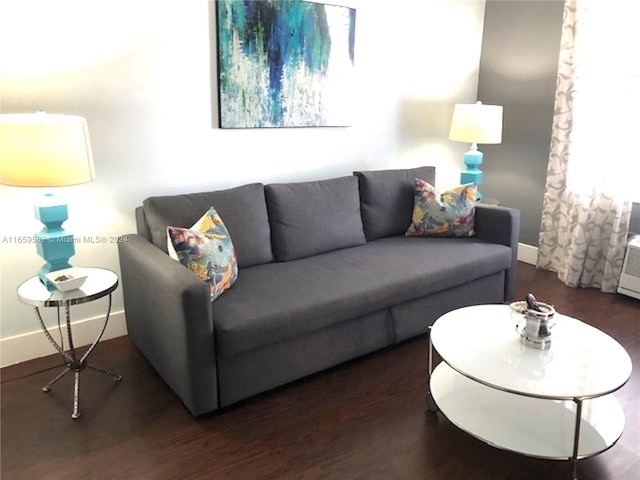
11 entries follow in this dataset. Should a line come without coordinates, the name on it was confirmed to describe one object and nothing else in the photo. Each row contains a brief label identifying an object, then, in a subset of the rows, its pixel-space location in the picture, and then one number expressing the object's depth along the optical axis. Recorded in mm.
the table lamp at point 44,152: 1974
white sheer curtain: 3445
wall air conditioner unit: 3508
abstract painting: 2939
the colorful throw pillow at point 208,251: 2277
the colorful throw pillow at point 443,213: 3361
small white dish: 2178
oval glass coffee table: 1845
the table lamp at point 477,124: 3732
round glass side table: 2131
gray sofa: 2143
